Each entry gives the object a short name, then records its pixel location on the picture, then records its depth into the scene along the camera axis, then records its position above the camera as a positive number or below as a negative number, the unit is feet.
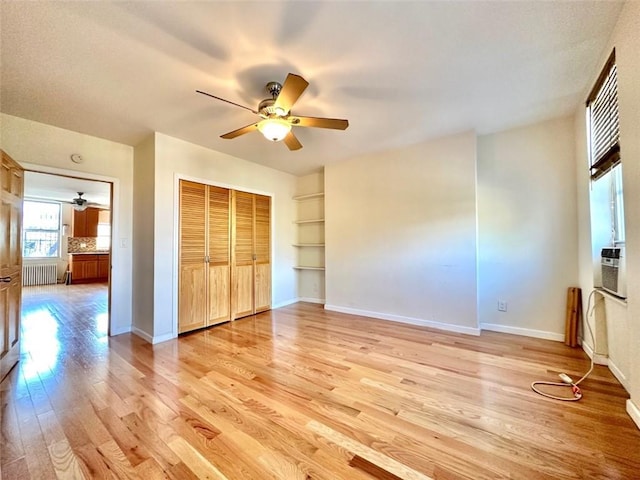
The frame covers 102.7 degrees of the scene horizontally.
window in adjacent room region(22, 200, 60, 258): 24.45 +1.67
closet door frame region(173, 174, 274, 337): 10.94 +0.29
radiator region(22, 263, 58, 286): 24.09 -2.61
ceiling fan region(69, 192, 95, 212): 22.73 +3.96
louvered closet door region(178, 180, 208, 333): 11.25 -0.57
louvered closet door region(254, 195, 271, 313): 14.65 -0.45
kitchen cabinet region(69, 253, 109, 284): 25.08 -2.13
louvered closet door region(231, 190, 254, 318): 13.41 -0.57
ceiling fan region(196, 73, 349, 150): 6.97 +3.58
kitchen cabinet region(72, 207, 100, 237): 26.37 +2.51
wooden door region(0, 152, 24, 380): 7.48 -0.42
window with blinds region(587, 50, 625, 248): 6.69 +2.41
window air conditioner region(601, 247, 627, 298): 6.89 -0.78
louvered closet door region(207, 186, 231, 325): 12.35 -0.51
